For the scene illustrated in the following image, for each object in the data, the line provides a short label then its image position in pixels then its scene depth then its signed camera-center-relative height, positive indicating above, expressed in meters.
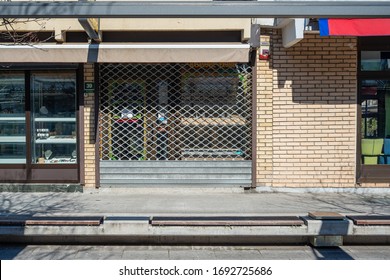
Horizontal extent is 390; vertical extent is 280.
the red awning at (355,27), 8.69 +1.81
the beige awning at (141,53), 9.01 +1.34
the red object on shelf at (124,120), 10.07 +0.06
